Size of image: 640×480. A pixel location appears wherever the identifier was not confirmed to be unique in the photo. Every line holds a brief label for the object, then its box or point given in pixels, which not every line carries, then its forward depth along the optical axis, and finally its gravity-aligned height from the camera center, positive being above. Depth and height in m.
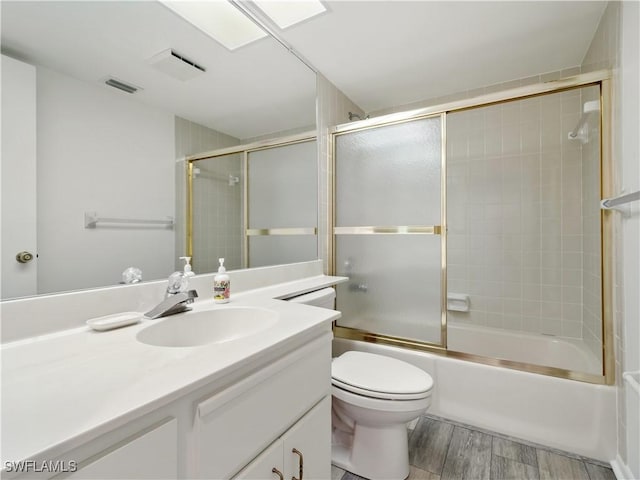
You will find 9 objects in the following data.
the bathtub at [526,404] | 1.40 -0.84
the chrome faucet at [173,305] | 0.96 -0.21
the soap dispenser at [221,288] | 1.21 -0.19
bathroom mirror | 0.80 +0.34
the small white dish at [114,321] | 0.84 -0.23
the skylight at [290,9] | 1.50 +1.18
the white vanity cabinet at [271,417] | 0.59 -0.42
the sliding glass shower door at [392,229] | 1.83 +0.08
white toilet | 1.23 -0.72
